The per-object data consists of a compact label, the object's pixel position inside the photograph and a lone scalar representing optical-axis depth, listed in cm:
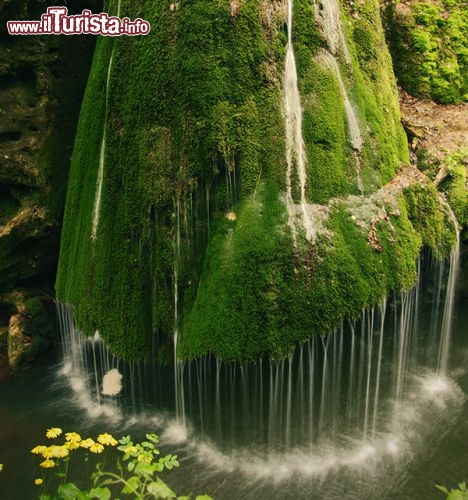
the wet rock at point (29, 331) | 893
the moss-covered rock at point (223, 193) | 637
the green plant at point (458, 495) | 265
